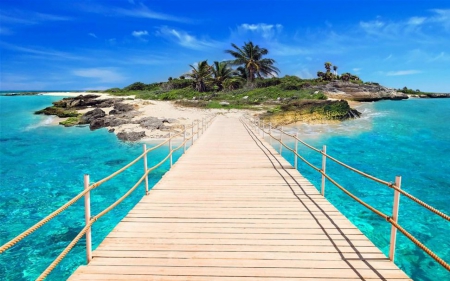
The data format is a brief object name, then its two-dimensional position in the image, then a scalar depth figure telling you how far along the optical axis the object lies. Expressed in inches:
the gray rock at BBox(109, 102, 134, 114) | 1252.5
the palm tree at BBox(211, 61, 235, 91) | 2139.5
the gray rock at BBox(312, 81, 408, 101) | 1789.0
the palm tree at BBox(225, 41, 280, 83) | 2070.6
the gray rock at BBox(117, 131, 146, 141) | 815.1
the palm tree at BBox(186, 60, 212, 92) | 2012.8
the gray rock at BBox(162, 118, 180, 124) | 995.3
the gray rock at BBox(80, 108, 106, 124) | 1192.8
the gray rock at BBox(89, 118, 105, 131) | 1066.9
